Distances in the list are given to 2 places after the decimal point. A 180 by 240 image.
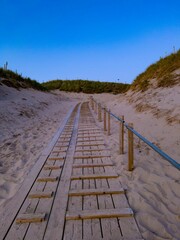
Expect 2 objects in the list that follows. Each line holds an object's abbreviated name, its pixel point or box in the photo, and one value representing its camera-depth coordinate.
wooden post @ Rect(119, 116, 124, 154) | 4.72
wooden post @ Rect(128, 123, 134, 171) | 3.72
